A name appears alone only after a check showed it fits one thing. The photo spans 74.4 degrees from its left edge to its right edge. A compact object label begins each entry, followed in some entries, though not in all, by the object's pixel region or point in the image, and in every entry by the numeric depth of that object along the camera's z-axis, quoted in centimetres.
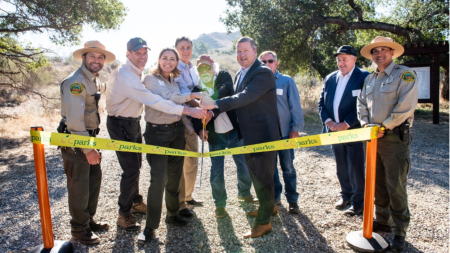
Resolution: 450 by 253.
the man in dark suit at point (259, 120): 349
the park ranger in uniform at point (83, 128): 331
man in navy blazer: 425
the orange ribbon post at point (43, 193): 301
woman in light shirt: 356
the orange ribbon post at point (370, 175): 303
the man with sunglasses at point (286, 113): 447
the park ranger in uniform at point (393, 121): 327
